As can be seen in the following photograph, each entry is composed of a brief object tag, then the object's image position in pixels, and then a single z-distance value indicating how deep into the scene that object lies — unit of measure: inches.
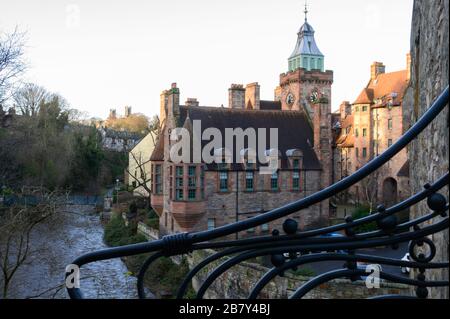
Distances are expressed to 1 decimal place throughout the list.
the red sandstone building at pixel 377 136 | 1643.7
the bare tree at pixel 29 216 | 539.3
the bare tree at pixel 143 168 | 1873.8
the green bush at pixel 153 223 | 1229.8
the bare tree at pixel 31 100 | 1961.5
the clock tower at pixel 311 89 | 1256.8
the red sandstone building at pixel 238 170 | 1044.5
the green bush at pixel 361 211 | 1328.7
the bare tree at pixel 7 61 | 722.2
